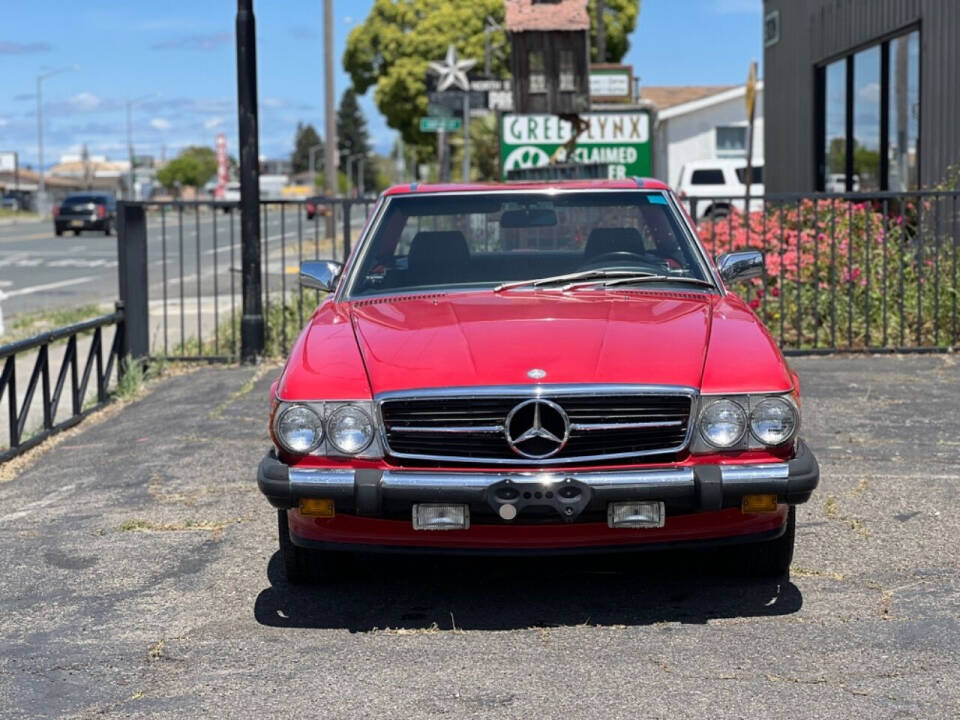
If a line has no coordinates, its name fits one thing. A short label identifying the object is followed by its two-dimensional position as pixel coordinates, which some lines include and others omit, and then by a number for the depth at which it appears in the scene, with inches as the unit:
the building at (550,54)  573.6
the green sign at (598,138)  590.6
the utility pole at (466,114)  815.1
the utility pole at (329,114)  1375.5
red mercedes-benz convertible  186.5
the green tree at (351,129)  6756.9
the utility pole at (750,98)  685.3
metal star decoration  837.8
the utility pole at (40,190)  3324.3
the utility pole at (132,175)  3175.2
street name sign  878.1
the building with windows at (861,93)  553.6
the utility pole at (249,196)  471.2
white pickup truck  1370.6
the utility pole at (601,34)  1697.8
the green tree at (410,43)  2342.5
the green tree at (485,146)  1867.6
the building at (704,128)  1883.6
